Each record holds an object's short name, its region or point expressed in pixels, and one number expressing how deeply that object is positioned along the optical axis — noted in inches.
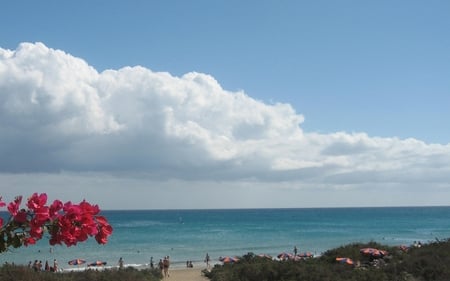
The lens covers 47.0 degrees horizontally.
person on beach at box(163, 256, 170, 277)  1208.2
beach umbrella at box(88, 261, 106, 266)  1359.7
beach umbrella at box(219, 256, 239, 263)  1145.2
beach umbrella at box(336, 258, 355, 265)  807.6
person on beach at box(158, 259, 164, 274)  1234.4
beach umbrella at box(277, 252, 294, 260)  1301.7
